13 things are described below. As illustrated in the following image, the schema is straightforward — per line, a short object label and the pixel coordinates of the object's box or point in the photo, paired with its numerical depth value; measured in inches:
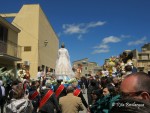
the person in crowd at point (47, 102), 161.3
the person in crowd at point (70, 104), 134.8
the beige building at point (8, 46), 540.8
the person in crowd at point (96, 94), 146.3
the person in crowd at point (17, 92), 110.7
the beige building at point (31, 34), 710.4
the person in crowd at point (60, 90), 184.4
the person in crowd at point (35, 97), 198.4
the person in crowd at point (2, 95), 220.0
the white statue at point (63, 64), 275.8
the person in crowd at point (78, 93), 160.2
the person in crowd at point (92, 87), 196.4
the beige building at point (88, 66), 1599.8
